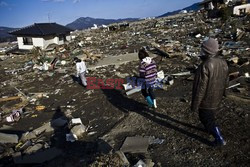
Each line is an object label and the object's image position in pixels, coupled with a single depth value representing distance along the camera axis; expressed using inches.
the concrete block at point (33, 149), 188.7
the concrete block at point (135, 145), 160.9
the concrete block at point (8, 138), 218.1
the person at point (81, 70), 348.2
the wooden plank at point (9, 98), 351.9
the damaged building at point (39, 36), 967.6
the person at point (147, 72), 207.5
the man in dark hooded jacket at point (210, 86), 129.9
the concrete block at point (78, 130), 204.2
